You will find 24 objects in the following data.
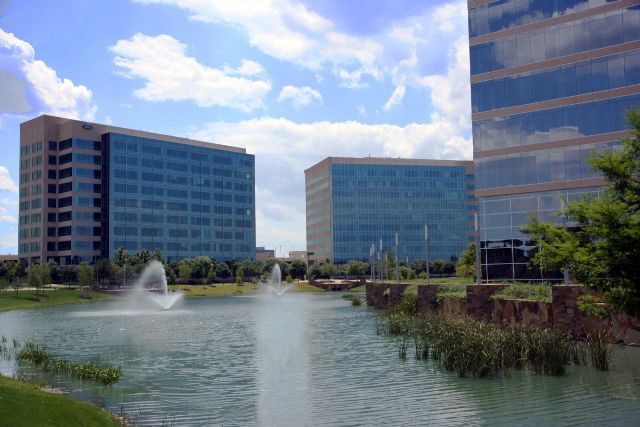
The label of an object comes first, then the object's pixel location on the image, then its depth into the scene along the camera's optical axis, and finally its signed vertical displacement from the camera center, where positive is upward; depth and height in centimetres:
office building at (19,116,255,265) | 16025 +1876
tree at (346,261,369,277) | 18625 -255
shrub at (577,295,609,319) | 2006 -168
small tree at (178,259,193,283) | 14800 -215
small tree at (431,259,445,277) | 19312 -271
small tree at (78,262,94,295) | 11382 -221
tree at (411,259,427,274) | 18250 -221
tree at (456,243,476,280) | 8069 -89
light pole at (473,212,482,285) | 4578 +31
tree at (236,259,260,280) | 17612 -234
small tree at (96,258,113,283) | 12756 -116
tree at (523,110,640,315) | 1770 +54
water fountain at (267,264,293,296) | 14500 -582
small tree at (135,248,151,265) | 14175 +146
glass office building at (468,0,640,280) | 5516 +1390
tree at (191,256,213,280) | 15588 -118
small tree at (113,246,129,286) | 13450 +107
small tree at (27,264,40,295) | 10050 -200
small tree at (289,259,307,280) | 19375 -282
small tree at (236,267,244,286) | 15775 -385
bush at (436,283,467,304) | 4769 -265
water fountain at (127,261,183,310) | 9881 -520
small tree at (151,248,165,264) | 15331 +177
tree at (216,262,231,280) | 16975 -243
